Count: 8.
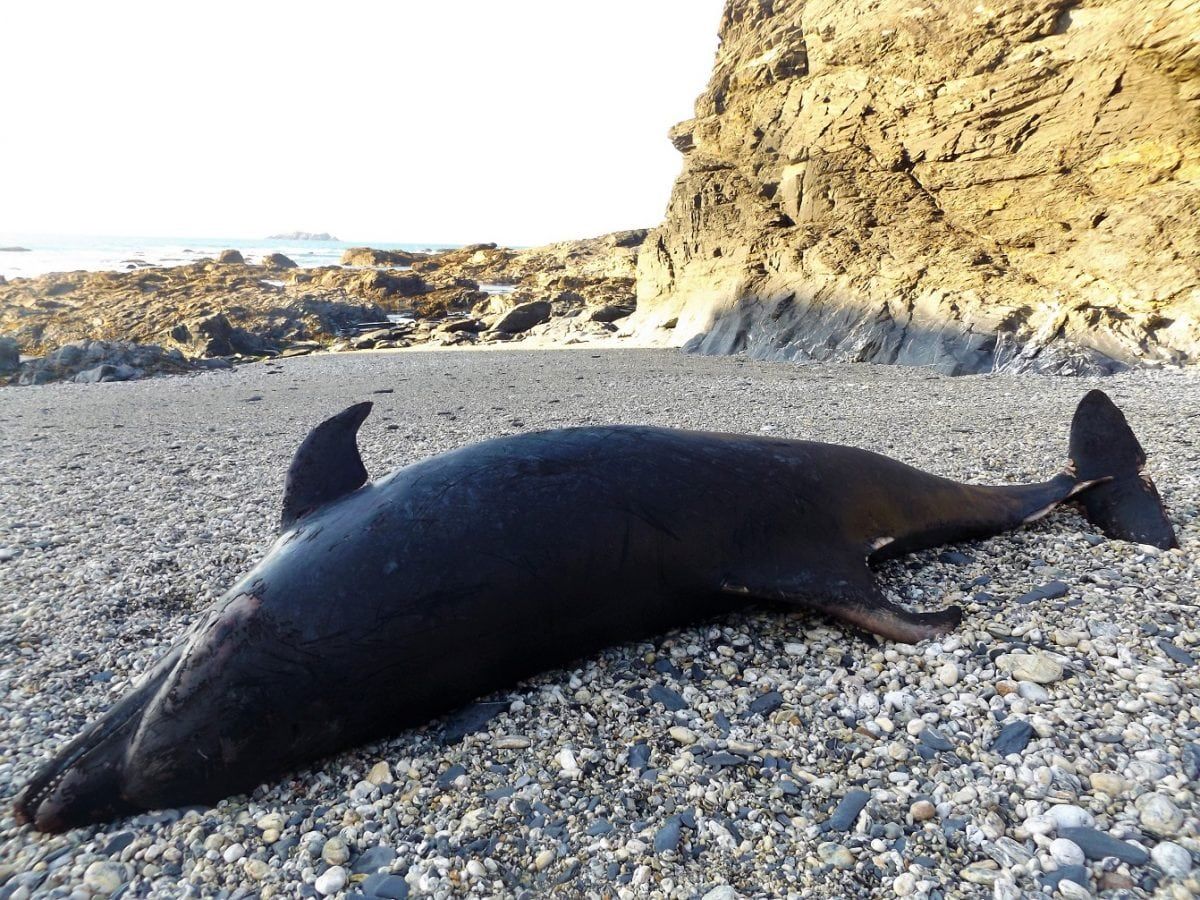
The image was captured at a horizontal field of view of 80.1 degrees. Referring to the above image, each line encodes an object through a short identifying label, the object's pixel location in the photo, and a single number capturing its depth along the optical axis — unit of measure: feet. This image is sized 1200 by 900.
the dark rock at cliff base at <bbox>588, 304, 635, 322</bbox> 76.23
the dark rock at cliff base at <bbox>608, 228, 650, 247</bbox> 142.61
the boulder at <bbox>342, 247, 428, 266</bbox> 193.88
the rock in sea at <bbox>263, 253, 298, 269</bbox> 174.06
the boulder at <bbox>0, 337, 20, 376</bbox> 59.88
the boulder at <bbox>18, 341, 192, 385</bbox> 55.57
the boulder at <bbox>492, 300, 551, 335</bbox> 79.77
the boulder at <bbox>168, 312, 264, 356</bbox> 70.03
